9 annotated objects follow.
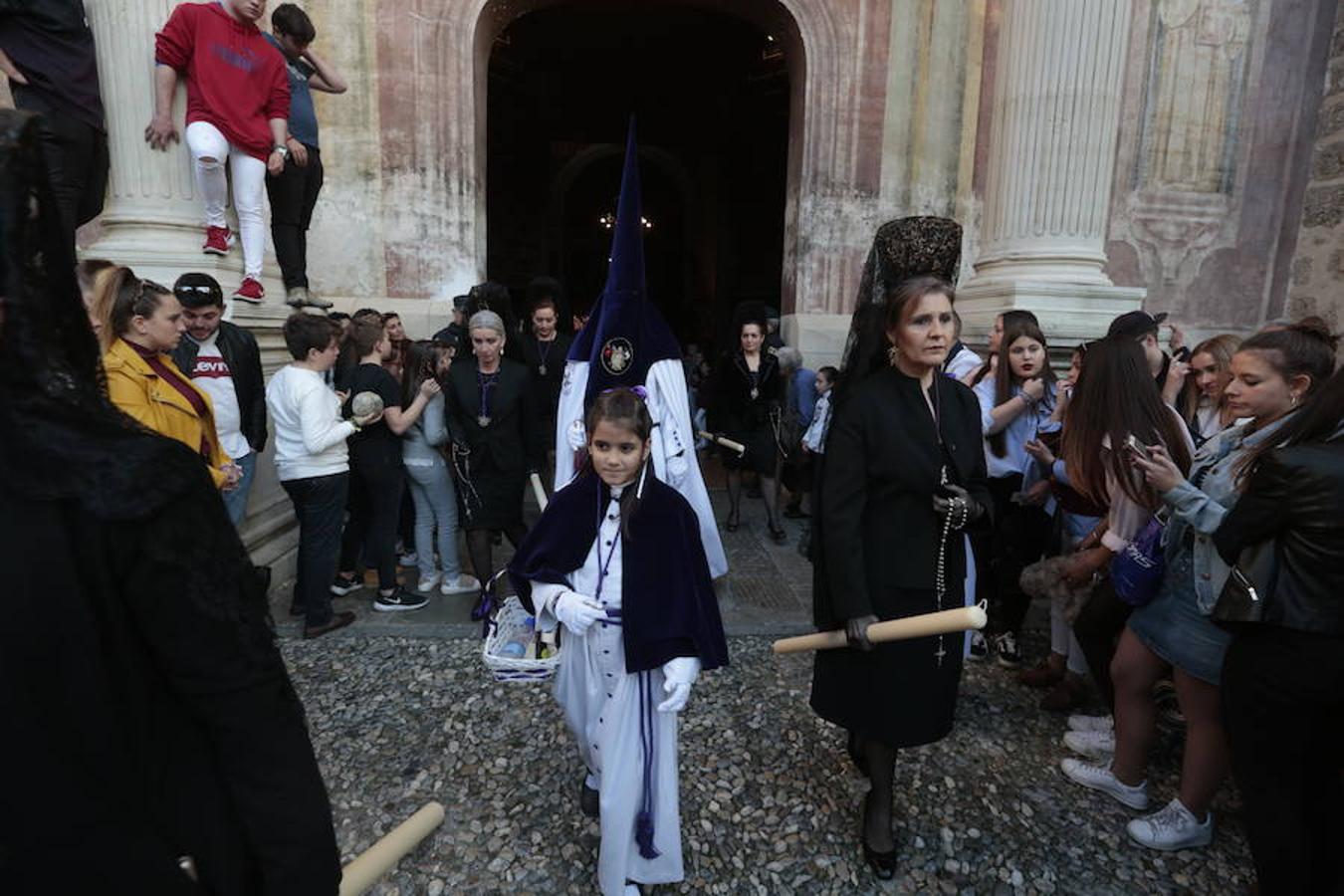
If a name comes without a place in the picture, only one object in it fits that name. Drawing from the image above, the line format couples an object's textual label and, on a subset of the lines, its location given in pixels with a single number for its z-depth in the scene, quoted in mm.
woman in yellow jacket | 2793
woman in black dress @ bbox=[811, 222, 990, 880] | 2297
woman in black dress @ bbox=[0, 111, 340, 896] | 805
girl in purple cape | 2162
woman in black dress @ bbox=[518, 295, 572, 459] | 5156
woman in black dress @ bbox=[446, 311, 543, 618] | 4238
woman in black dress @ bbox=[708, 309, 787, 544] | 5949
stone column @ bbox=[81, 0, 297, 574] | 4770
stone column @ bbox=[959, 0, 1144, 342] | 5707
